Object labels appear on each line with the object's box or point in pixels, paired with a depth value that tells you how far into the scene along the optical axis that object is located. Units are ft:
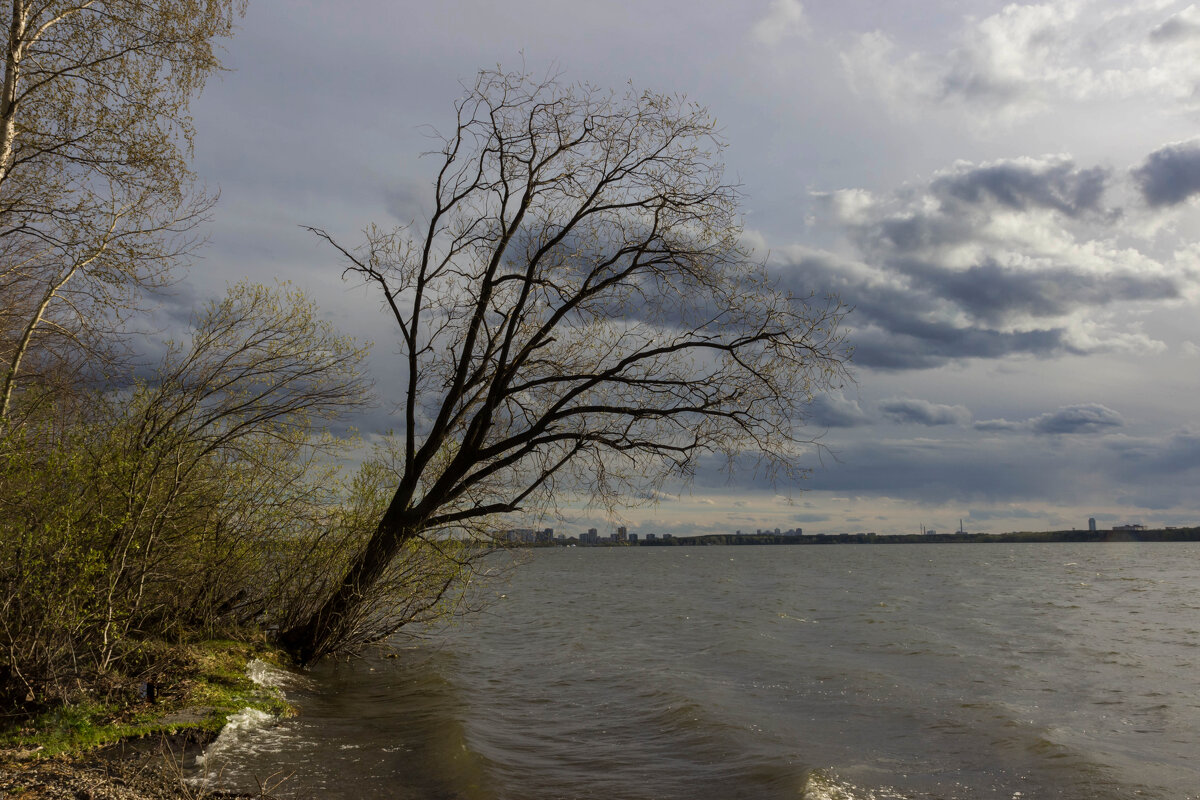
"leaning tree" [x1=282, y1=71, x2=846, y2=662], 39.55
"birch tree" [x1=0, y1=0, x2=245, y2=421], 28.81
